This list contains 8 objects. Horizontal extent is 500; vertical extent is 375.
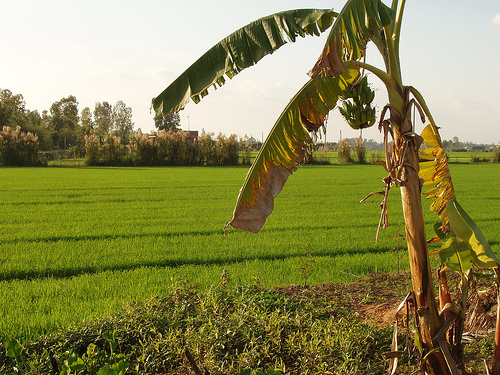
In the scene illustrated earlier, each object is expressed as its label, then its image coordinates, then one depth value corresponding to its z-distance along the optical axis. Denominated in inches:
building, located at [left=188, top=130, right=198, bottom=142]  2725.9
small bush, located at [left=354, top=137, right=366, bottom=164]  1446.6
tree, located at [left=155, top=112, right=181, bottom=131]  2886.3
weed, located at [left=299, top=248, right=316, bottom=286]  178.9
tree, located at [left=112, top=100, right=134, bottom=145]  3127.5
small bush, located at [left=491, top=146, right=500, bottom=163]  1561.3
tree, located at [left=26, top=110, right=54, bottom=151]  1930.4
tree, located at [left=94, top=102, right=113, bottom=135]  3235.7
